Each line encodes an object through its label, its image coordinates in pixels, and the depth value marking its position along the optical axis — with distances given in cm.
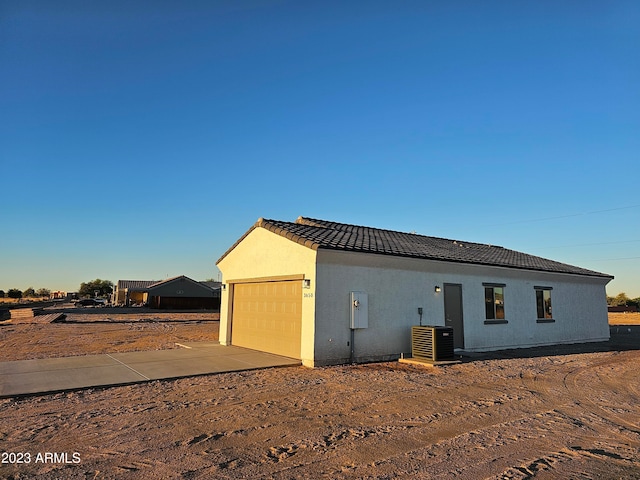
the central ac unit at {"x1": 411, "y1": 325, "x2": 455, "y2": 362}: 1190
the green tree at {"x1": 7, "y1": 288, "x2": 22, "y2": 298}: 10128
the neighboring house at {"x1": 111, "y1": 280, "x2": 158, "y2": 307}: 6825
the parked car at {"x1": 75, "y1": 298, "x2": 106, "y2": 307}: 6788
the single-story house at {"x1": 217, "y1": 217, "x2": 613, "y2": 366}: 1157
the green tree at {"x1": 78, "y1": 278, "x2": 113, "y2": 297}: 11922
